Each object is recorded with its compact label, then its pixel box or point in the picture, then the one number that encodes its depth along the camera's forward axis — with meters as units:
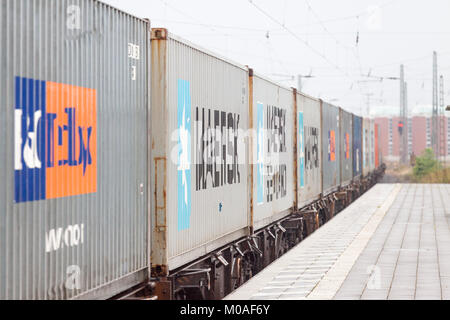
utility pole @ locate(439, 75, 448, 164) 55.24
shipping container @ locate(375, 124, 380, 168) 49.31
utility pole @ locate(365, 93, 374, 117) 71.09
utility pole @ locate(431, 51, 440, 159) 52.70
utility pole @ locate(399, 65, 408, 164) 59.66
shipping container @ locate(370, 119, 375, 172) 43.28
